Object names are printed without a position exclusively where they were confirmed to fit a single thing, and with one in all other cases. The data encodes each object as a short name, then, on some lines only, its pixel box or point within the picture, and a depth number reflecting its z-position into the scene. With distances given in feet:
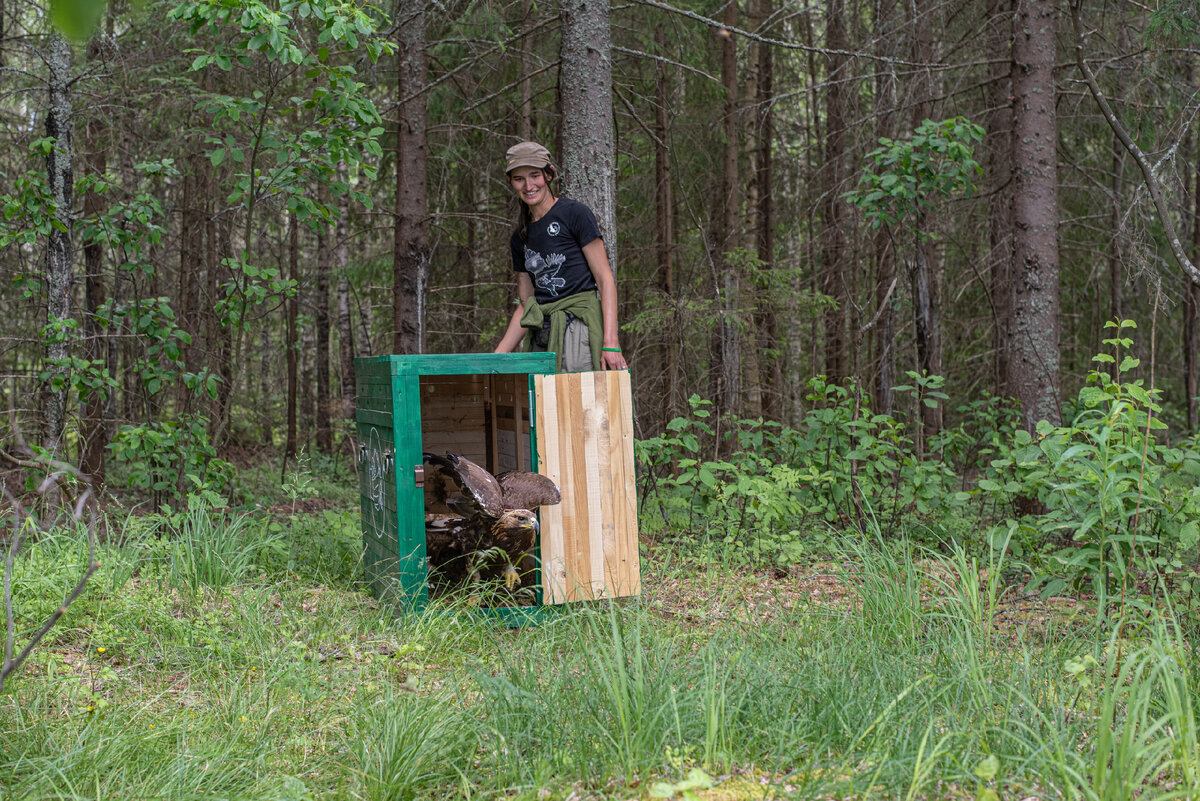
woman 14.73
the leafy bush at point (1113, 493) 11.98
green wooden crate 13.47
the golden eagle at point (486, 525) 13.19
